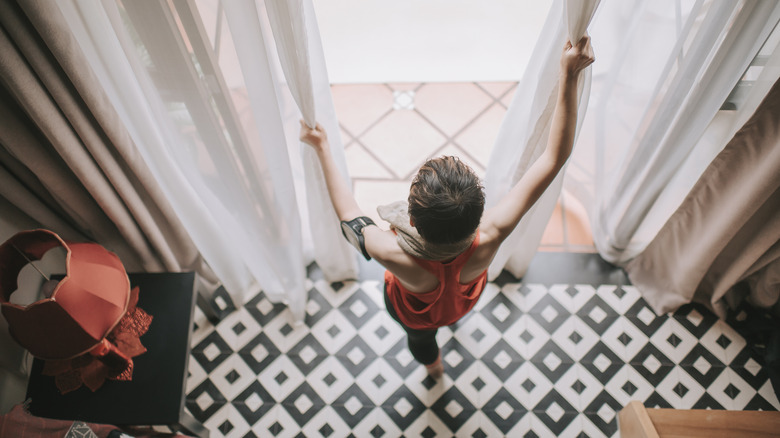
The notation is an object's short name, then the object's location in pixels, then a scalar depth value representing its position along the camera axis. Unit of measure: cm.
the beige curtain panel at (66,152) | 101
